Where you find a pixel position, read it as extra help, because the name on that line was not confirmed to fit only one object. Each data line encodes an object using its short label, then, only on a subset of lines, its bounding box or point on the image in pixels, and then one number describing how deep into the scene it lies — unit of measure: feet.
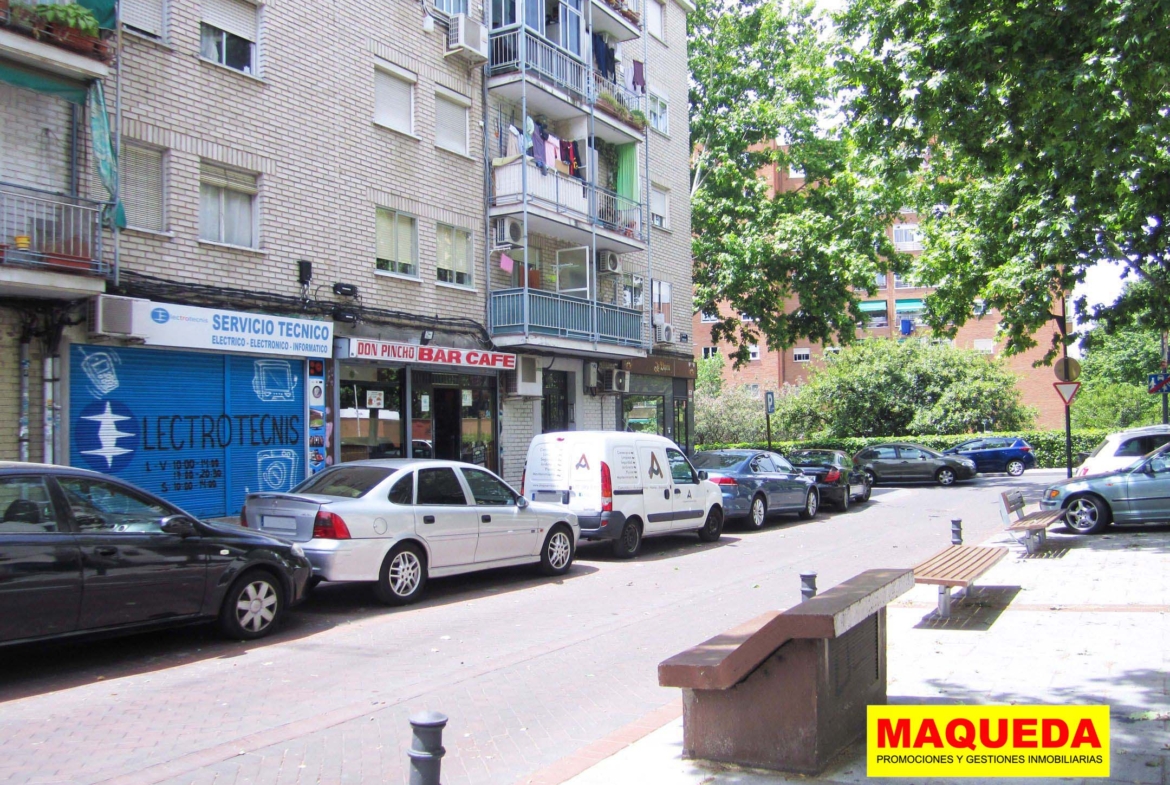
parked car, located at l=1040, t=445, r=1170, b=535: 47.11
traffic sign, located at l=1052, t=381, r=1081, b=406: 60.44
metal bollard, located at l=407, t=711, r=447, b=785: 9.68
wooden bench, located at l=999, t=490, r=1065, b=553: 40.55
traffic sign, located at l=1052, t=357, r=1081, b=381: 58.18
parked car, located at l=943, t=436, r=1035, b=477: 110.63
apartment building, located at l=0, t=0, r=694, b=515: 38.22
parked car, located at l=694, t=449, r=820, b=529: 56.95
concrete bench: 14.65
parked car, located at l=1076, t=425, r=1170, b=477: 55.16
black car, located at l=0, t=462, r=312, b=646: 21.44
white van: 43.80
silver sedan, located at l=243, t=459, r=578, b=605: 30.35
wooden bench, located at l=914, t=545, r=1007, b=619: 26.17
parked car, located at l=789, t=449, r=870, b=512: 70.90
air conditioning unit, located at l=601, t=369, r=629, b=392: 73.56
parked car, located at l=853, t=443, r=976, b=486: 97.50
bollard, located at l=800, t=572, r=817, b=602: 22.45
